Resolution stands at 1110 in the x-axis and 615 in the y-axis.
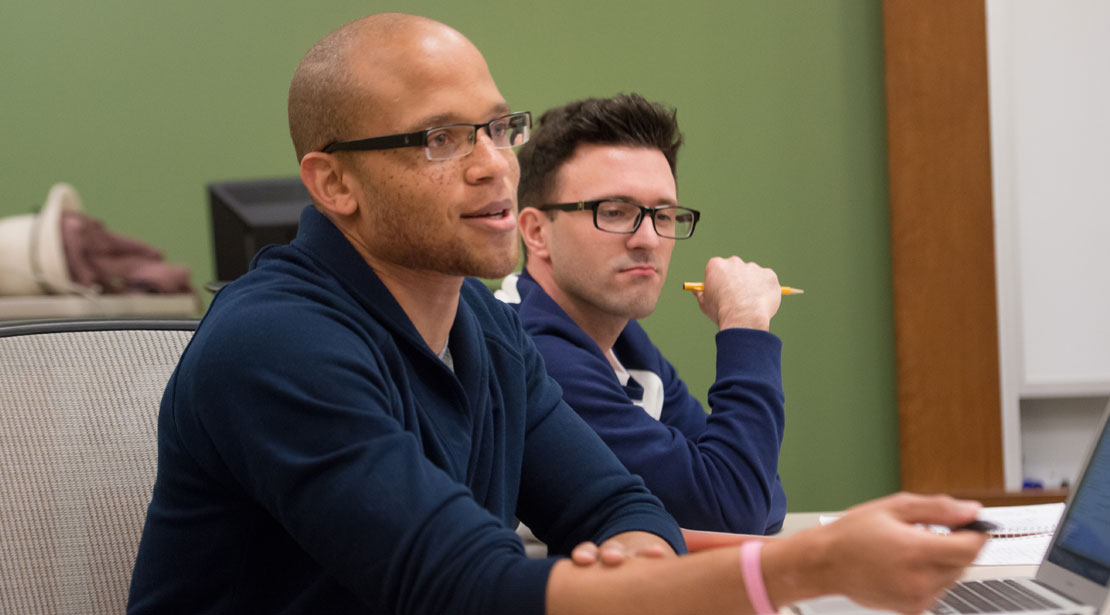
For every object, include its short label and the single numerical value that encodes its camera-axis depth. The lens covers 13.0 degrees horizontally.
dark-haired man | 4.17
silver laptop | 3.79
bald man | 3.63
